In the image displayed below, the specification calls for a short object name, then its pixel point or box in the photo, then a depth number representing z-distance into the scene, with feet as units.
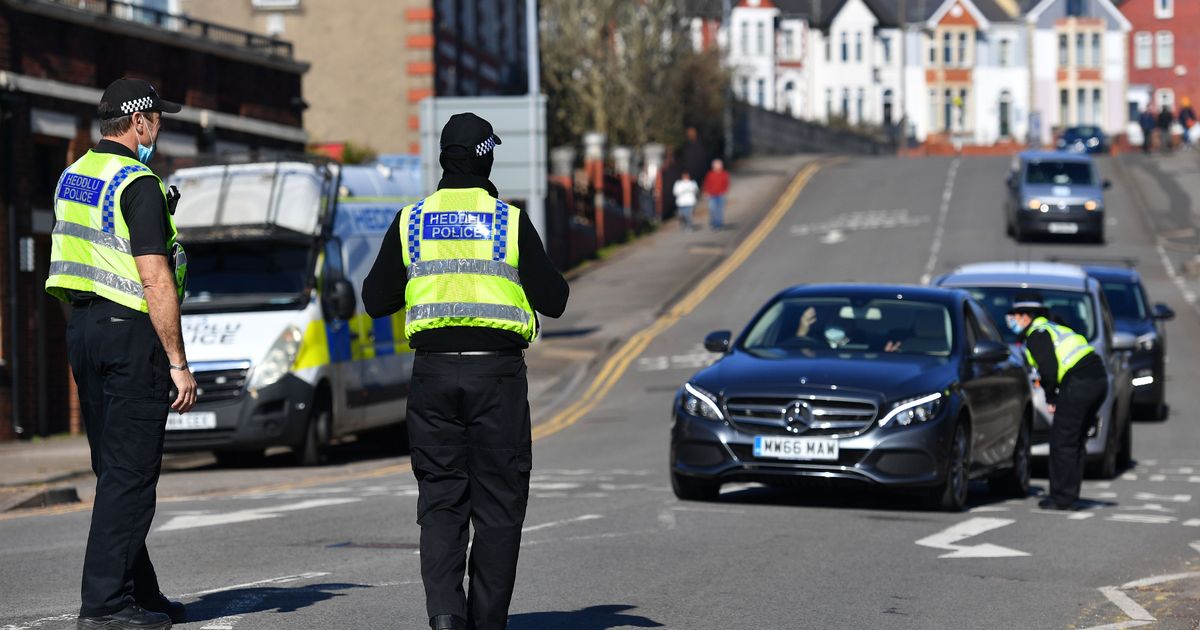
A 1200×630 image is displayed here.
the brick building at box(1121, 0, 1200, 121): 393.09
